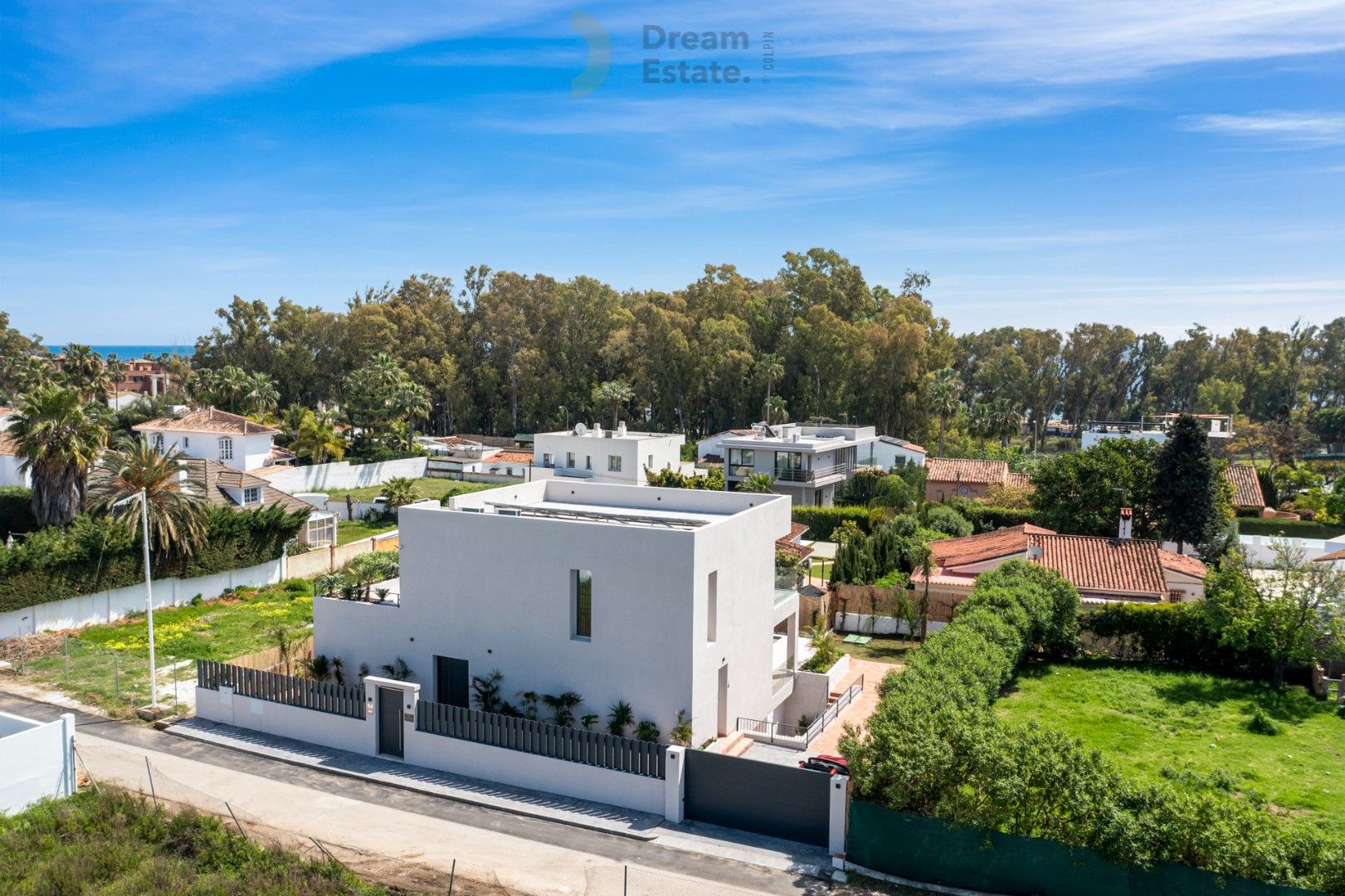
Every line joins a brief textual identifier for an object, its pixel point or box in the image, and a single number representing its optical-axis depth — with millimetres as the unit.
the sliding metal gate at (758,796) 17234
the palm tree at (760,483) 52219
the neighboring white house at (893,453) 64875
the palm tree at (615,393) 78062
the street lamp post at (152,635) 24766
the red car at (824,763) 18795
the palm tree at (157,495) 30719
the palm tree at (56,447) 35812
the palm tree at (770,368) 77875
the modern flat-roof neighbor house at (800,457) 57469
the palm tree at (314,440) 65125
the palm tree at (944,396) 73688
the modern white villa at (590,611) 20484
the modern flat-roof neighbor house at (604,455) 58938
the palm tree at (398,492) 54281
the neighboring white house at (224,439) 63906
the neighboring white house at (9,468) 53562
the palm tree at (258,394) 78062
